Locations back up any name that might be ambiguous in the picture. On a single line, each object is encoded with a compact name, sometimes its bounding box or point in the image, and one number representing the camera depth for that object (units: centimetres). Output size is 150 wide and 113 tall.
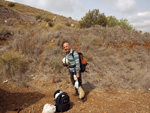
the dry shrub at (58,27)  1066
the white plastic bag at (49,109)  266
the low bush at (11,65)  481
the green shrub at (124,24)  1151
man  297
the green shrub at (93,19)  1117
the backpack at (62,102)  281
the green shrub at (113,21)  1219
